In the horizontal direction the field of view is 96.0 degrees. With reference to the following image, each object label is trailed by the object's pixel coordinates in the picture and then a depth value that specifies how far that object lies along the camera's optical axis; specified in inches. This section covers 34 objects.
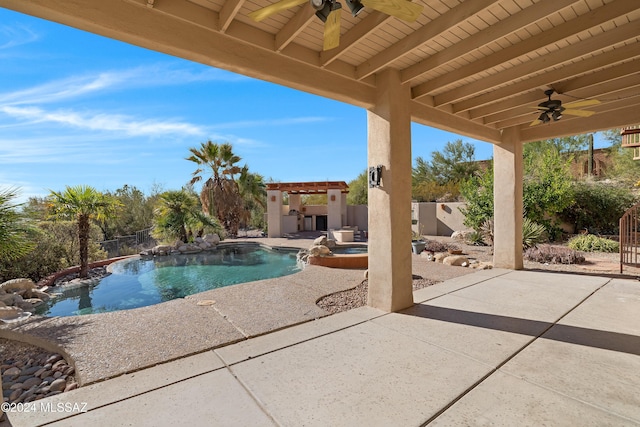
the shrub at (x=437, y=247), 389.2
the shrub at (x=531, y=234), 370.3
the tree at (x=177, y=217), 567.5
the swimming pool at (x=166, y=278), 266.1
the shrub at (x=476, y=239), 456.1
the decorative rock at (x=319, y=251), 337.7
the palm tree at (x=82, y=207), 334.6
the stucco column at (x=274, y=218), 697.6
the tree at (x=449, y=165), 938.7
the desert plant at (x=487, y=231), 427.5
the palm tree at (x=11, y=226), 139.8
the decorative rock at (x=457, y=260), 298.6
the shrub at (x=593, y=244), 355.3
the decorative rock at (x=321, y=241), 472.5
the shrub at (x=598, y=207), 462.0
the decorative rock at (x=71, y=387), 99.0
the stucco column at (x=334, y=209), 693.3
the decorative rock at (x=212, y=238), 575.8
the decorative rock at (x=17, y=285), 252.2
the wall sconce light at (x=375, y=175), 160.7
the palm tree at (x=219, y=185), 689.0
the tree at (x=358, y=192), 989.0
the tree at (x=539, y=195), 416.5
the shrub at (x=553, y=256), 291.6
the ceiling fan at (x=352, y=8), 85.0
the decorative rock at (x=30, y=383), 110.9
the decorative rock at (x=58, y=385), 104.0
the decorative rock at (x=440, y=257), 319.6
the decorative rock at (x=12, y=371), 119.4
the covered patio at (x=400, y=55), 104.5
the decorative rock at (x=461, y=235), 485.5
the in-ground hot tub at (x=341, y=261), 317.1
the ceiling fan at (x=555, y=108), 173.2
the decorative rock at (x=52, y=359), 120.5
